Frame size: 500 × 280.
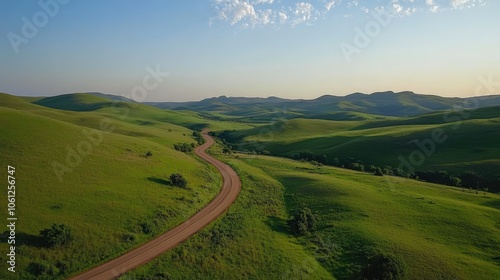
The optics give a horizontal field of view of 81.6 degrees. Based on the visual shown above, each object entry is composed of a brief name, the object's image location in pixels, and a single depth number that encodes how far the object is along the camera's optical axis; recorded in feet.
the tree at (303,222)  164.25
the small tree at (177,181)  197.36
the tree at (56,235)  114.32
